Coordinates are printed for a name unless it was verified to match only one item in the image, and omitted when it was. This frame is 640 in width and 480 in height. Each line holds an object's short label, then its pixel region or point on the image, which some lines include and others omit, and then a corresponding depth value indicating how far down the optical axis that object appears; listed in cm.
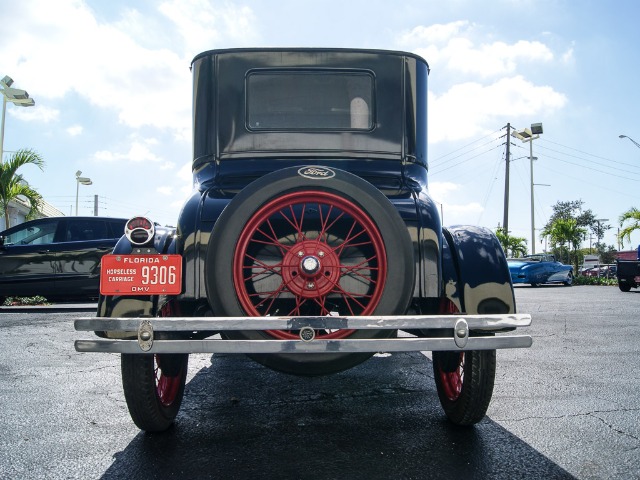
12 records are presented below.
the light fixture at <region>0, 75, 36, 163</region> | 2097
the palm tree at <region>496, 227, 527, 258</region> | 5331
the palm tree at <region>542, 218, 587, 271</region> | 3322
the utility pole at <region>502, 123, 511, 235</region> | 3549
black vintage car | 259
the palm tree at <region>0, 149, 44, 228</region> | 1524
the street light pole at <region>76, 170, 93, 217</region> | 3697
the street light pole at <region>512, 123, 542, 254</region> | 3828
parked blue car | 2183
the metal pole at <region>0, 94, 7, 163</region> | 2097
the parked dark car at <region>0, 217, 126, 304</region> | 1003
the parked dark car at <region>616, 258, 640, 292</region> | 1683
